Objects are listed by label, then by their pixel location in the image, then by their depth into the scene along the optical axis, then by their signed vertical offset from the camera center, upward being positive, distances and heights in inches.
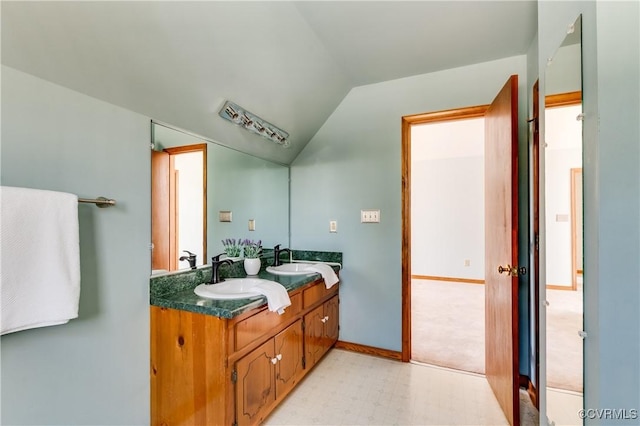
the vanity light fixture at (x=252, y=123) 71.9 +25.9
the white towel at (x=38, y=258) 37.4 -6.4
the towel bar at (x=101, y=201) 48.3 +2.1
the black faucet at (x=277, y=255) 100.0 -15.0
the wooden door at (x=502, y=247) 64.1 -8.9
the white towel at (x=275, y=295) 59.0 -17.7
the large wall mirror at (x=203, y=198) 63.3 +4.2
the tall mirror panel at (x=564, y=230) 39.3 -2.7
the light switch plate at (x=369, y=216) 98.3 -1.1
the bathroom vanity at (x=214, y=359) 52.3 -29.8
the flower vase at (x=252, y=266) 84.4 -15.9
